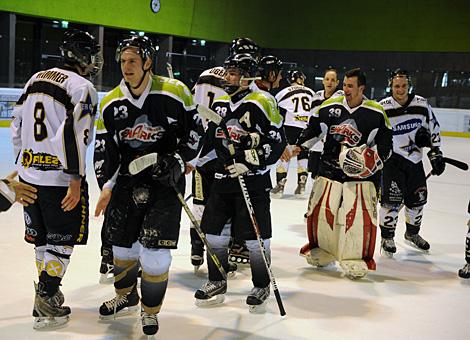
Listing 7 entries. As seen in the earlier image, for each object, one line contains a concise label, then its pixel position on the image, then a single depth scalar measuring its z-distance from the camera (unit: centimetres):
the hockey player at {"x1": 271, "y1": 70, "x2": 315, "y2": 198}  738
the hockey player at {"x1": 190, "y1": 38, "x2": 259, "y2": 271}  424
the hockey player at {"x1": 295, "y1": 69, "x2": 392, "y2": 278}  436
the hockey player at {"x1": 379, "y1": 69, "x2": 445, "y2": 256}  502
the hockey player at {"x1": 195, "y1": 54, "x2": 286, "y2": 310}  360
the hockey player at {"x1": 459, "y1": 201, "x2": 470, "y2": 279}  446
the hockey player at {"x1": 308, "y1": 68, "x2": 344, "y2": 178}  650
